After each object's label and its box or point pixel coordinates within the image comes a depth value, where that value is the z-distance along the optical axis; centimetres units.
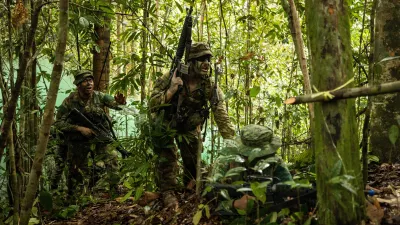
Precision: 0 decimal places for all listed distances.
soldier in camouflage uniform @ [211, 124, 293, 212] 317
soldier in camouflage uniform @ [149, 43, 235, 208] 448
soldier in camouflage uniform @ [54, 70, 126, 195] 610
